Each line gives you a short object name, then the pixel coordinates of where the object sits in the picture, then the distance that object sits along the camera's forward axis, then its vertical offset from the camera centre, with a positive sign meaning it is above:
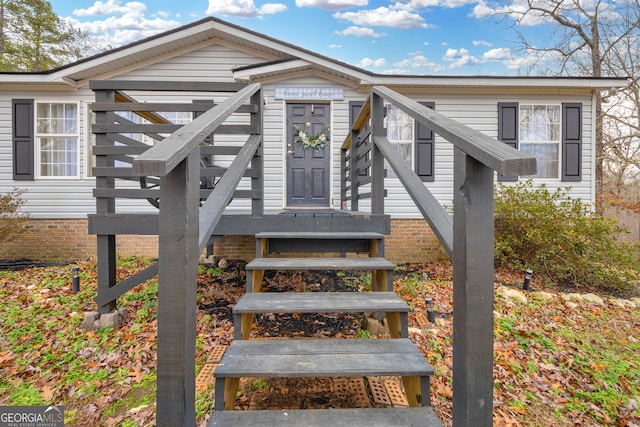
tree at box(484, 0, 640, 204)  10.20 +5.92
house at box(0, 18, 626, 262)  6.25 +1.78
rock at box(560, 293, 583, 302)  4.20 -1.19
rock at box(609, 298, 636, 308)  4.21 -1.27
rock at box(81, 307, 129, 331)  3.31 -1.21
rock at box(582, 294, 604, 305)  4.24 -1.22
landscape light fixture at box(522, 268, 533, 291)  4.48 -0.97
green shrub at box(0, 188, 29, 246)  5.73 -0.15
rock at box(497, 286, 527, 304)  4.07 -1.14
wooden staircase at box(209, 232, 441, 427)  1.32 -0.72
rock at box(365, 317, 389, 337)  2.71 -1.05
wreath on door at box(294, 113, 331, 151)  6.46 +1.52
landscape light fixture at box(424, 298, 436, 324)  3.43 -1.14
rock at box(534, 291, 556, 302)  4.19 -1.17
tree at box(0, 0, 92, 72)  10.62 +6.16
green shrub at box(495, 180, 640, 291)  4.99 -0.59
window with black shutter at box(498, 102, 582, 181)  6.59 +1.64
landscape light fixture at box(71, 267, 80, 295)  4.15 -1.00
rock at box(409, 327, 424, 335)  3.08 -1.22
